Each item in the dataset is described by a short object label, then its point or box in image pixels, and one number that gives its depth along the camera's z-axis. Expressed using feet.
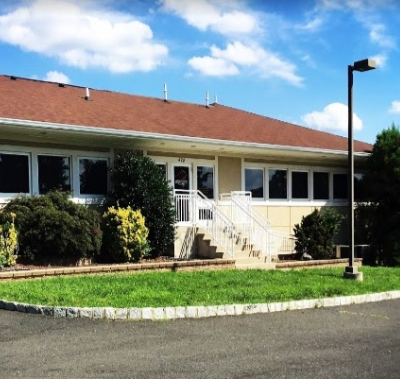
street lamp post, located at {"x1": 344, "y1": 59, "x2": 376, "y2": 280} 43.65
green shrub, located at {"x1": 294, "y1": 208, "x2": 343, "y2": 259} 58.34
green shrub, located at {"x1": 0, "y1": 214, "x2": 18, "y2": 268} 41.65
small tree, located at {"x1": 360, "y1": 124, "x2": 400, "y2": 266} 62.89
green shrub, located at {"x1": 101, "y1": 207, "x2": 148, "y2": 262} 47.50
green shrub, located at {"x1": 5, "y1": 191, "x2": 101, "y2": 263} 44.09
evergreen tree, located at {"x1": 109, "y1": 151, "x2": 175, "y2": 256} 50.60
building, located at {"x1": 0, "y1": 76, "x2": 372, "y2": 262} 49.01
